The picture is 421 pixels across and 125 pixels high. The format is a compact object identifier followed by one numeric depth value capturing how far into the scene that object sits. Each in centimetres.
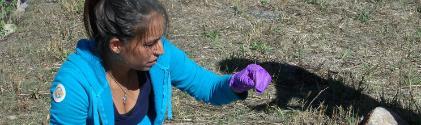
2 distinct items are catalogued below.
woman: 244
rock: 409
